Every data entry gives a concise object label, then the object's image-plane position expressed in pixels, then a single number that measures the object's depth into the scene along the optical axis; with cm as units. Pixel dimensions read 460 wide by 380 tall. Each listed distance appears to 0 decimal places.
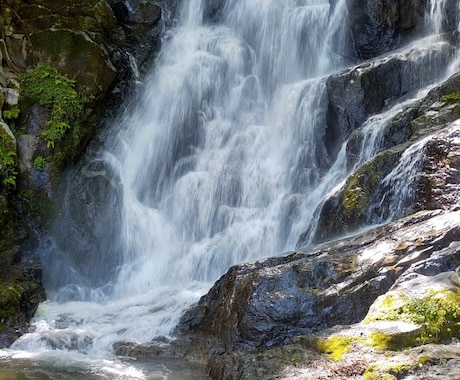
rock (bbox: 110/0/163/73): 1841
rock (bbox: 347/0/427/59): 1636
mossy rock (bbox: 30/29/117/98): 1535
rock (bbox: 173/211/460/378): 623
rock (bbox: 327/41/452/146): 1391
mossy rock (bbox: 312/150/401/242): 893
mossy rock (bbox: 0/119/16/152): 1302
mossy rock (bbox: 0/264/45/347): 955
